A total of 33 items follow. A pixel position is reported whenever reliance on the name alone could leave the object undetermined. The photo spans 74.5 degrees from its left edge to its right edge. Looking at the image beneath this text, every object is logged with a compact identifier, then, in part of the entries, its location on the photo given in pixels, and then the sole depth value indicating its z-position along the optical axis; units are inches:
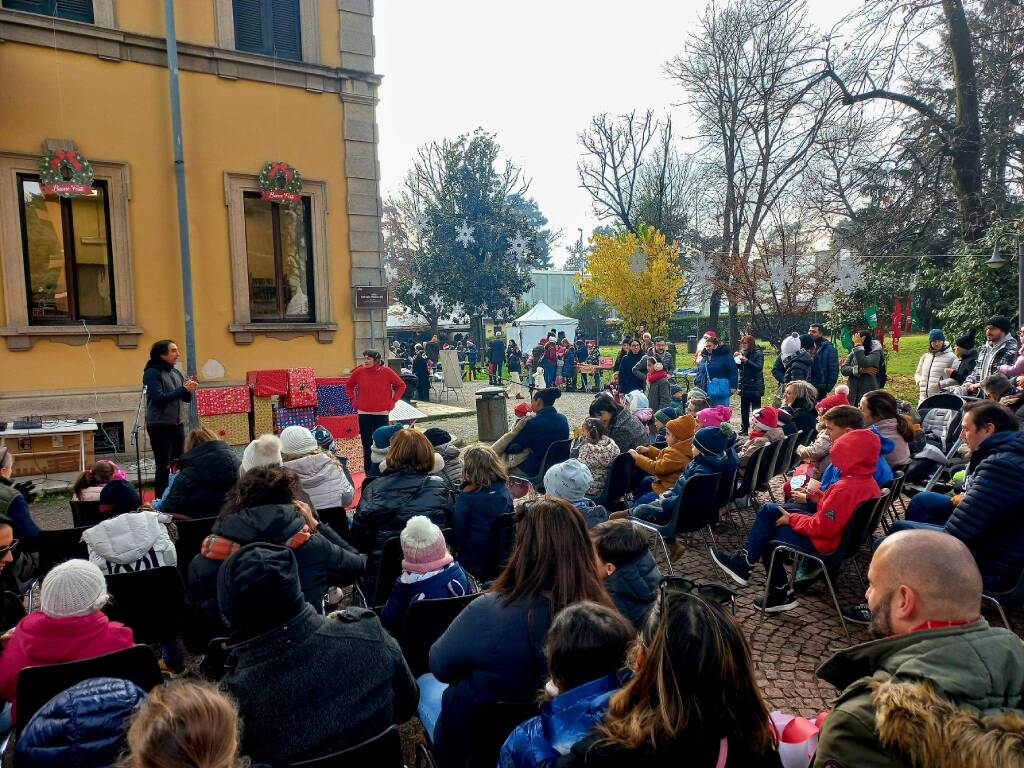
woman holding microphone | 287.9
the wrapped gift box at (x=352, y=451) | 408.0
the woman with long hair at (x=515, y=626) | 89.9
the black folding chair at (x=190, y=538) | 168.6
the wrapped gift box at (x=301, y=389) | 421.7
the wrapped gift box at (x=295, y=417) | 419.8
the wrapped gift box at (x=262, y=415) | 417.4
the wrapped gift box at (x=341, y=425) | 429.1
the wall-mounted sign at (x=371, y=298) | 457.1
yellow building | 379.9
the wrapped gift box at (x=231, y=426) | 406.3
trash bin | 475.5
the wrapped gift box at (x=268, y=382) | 414.6
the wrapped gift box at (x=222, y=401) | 400.5
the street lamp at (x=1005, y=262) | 427.5
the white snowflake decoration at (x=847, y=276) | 755.4
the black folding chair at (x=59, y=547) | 160.9
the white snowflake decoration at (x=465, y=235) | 1024.9
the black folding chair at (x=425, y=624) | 115.8
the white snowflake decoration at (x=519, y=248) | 1015.9
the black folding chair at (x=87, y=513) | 182.2
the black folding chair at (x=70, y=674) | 91.0
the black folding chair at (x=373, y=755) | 74.1
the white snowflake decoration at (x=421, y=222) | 1196.5
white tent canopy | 1168.8
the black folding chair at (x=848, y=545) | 167.2
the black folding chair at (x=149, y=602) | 136.3
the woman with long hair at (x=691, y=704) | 60.1
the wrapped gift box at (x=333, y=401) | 438.0
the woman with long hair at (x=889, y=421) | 217.6
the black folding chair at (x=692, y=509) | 203.6
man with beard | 53.8
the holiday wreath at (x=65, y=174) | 376.8
